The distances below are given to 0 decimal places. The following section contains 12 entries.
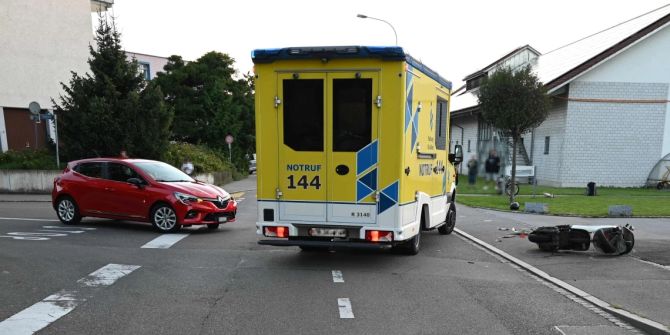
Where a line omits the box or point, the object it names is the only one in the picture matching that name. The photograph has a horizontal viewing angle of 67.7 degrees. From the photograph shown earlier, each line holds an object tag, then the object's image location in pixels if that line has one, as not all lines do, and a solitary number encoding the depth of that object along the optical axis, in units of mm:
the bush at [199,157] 24655
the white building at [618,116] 25094
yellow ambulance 7055
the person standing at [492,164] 19641
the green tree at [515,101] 16938
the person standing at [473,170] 20006
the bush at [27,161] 20625
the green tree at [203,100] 32125
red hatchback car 10656
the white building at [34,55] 25109
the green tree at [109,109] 20297
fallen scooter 8453
